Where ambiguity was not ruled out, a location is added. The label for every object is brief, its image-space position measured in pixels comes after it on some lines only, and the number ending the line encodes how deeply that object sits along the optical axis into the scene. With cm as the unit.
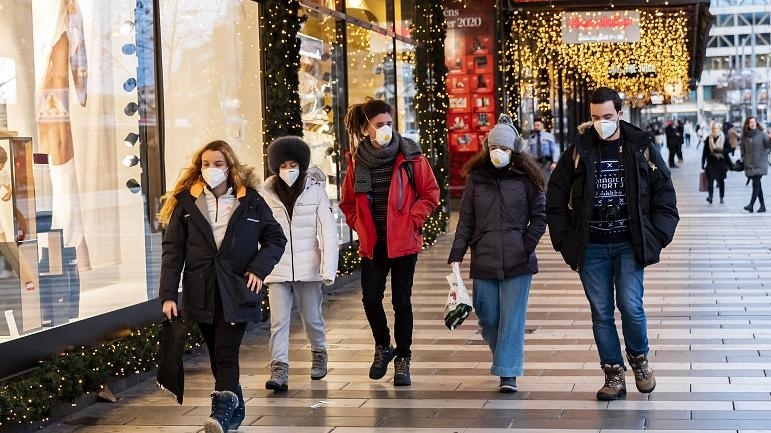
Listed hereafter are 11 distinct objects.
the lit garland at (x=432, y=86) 3950
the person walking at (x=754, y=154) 4738
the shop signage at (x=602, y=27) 4781
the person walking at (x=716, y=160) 5232
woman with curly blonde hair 1399
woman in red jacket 1687
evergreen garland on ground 1432
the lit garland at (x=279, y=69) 2447
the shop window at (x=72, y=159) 1667
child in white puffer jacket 1699
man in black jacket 1526
